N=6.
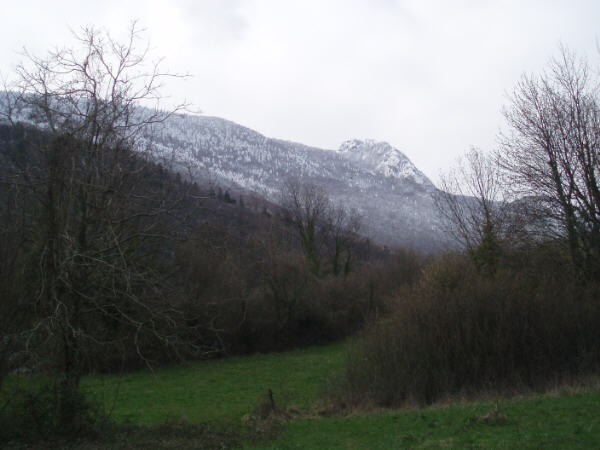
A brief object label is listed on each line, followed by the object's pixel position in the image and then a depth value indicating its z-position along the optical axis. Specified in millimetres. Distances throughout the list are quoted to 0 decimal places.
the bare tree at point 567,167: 17766
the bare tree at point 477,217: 21078
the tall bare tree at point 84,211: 9008
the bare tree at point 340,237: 49512
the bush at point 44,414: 8367
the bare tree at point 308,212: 46594
